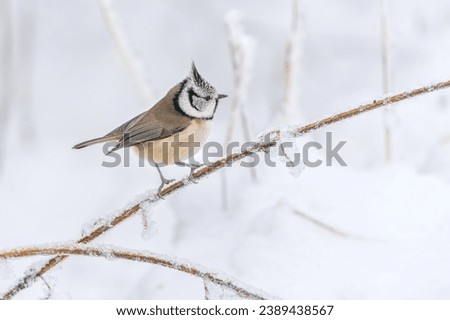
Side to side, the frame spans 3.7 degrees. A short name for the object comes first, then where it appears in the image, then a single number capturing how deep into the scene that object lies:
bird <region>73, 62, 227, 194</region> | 5.09
